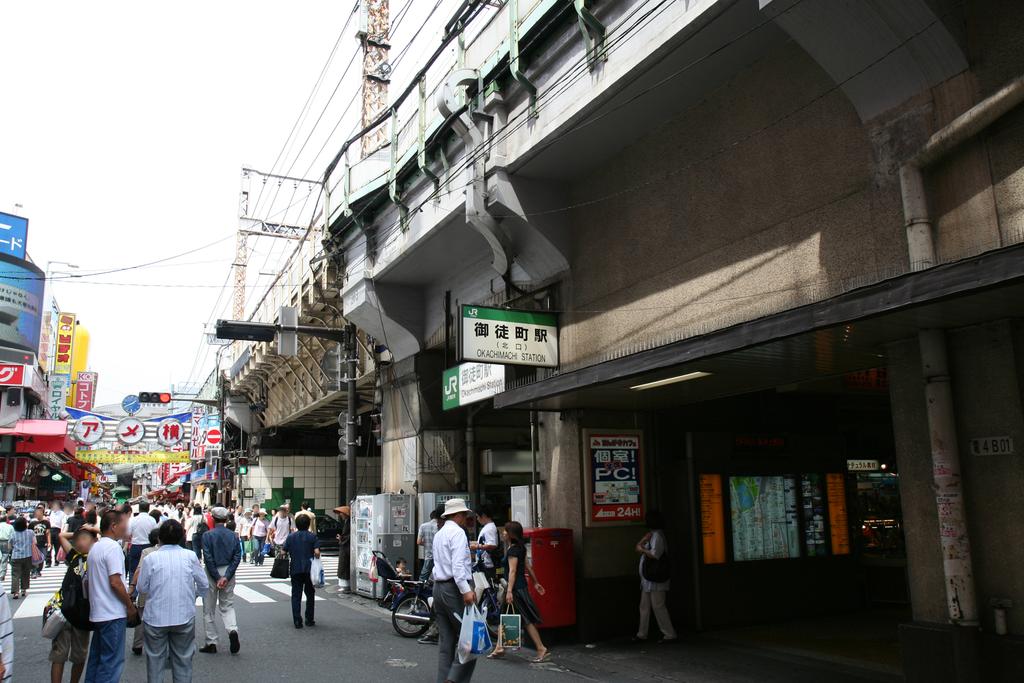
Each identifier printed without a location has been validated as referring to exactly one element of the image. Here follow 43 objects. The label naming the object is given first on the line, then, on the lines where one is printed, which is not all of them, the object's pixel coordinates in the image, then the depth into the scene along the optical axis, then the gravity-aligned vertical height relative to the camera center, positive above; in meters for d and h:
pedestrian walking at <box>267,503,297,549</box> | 19.58 -0.81
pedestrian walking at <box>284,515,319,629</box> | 11.52 -0.99
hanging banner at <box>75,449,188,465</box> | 50.16 +2.59
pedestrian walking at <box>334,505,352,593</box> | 16.41 -1.22
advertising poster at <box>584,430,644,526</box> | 10.83 +0.13
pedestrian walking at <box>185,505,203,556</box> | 22.00 -0.76
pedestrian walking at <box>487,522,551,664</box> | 9.59 -1.23
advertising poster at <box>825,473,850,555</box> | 12.30 -0.50
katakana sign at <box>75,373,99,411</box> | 70.44 +9.52
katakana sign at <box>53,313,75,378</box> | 58.97 +11.51
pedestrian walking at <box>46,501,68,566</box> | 21.47 -0.67
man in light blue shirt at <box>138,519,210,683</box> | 6.64 -0.98
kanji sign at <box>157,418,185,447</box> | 35.25 +2.78
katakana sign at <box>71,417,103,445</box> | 36.44 +3.05
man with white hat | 7.18 -0.87
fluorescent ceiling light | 8.65 +1.19
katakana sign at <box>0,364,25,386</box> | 34.66 +5.41
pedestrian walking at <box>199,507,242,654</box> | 9.73 -0.99
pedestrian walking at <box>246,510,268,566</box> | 23.48 -1.33
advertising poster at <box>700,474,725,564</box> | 11.09 -0.50
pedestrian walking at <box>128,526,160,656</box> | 6.99 -1.03
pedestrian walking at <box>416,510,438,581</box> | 11.41 -0.76
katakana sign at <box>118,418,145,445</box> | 33.19 +2.74
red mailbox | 10.26 -1.12
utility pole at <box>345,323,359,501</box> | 17.28 +1.90
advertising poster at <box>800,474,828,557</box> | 12.05 -0.50
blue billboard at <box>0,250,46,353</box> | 37.19 +9.18
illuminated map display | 11.41 -0.50
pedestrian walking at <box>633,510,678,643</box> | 10.24 -1.36
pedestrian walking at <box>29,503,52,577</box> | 20.63 -0.98
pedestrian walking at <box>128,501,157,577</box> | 12.50 -0.64
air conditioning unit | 15.86 +0.54
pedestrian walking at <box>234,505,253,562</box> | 24.92 -1.21
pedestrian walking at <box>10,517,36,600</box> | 15.17 -1.14
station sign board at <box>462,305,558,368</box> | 10.39 +2.10
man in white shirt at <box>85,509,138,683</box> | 6.59 -0.95
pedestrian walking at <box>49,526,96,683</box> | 6.82 -1.26
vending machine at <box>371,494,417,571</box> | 14.97 -0.70
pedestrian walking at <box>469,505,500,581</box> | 10.56 -0.78
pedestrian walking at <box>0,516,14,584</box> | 14.63 -0.75
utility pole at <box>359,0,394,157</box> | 20.36 +11.32
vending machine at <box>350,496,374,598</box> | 15.48 -1.03
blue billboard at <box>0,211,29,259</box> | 37.75 +12.69
